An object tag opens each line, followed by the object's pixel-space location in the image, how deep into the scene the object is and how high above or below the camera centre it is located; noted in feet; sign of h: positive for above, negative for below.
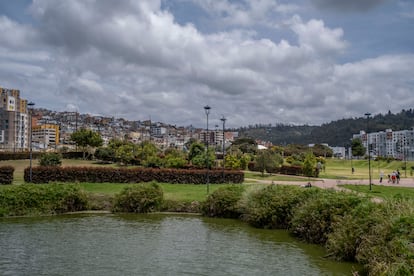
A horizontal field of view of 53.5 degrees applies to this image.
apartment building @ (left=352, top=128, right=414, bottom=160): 560.70 +26.29
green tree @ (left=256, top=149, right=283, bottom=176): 147.95 -1.71
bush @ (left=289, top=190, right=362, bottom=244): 50.34 -7.38
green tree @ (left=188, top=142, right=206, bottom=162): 150.82 +1.70
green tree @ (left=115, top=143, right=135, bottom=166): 165.68 -0.11
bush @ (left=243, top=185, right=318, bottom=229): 62.55 -7.95
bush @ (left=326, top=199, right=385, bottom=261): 42.44 -7.82
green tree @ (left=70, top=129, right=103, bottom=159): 190.60 +7.03
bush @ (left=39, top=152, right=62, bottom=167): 130.11 -2.30
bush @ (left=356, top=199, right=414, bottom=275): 29.33 -7.28
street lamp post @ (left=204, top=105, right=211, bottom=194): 98.85 +11.27
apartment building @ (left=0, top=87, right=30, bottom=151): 476.13 +38.19
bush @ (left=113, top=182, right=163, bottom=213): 76.16 -8.54
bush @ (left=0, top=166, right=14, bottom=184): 96.99 -5.15
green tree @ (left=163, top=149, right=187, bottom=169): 133.80 -2.84
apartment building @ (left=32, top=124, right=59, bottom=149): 538.55 +28.28
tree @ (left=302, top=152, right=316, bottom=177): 146.46 -3.33
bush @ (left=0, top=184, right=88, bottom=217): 71.20 -8.38
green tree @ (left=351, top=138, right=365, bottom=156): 314.76 +6.47
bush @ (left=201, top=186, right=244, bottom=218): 73.20 -8.66
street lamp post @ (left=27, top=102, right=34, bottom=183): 100.79 -4.67
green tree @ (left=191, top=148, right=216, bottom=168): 135.91 -1.76
